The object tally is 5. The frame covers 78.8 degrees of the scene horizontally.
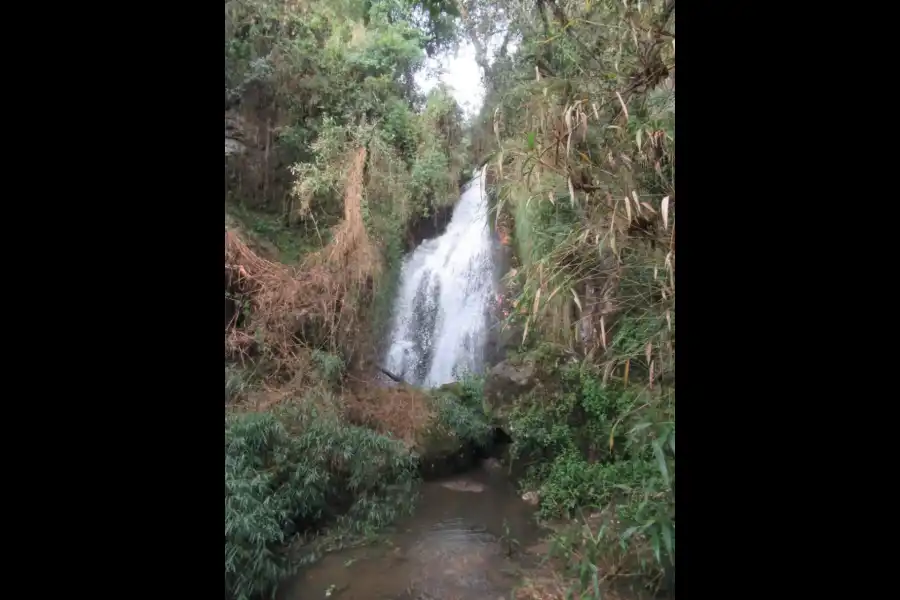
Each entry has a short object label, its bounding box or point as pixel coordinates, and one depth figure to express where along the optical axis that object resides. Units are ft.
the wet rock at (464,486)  14.99
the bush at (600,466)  6.95
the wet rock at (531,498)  13.48
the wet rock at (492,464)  15.89
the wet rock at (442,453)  15.02
